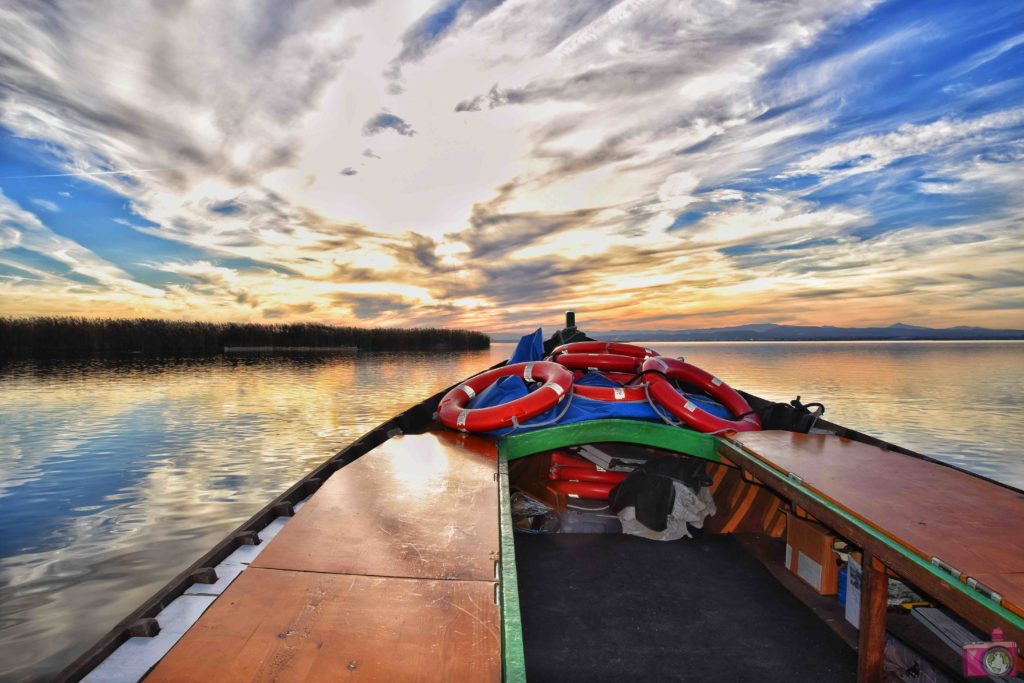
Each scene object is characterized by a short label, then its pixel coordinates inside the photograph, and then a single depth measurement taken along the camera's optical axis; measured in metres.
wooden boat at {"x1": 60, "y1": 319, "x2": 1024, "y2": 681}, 1.67
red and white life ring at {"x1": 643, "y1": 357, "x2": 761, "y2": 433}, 4.64
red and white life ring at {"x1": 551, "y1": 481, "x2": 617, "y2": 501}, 5.19
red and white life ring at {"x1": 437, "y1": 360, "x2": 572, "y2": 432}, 4.72
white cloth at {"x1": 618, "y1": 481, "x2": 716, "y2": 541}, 4.77
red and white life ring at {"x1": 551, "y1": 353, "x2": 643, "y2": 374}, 6.61
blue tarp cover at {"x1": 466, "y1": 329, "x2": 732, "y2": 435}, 4.82
